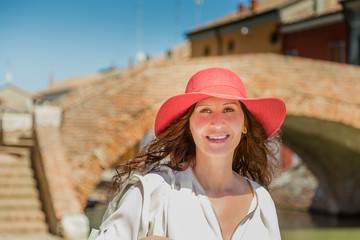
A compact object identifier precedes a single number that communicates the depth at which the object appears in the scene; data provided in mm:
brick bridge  6797
